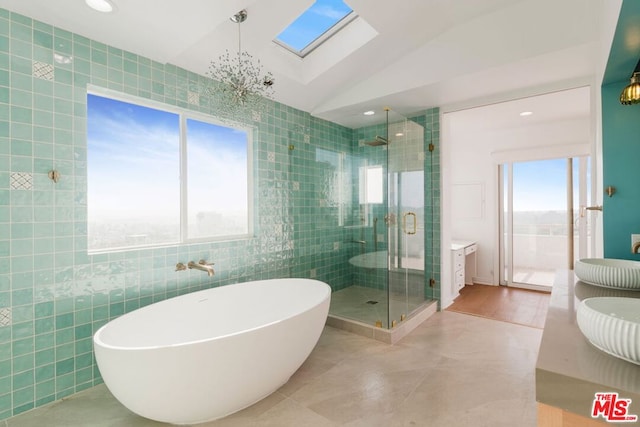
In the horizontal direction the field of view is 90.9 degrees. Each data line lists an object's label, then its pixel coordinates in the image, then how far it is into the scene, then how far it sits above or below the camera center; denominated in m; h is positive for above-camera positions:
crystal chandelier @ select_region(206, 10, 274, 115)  2.31 +1.05
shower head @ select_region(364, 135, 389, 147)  3.39 +0.77
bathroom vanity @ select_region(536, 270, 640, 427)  0.67 -0.38
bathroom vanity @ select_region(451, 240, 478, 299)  4.20 -0.80
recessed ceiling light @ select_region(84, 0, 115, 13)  1.90 +1.28
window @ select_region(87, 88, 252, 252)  2.43 +0.32
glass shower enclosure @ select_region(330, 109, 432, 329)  3.34 -0.19
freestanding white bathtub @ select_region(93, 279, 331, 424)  1.63 -0.85
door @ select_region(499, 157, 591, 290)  4.46 -0.15
